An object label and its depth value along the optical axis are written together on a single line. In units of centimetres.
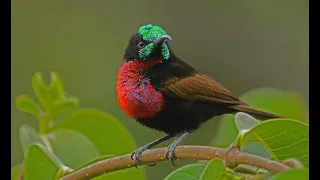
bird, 476
